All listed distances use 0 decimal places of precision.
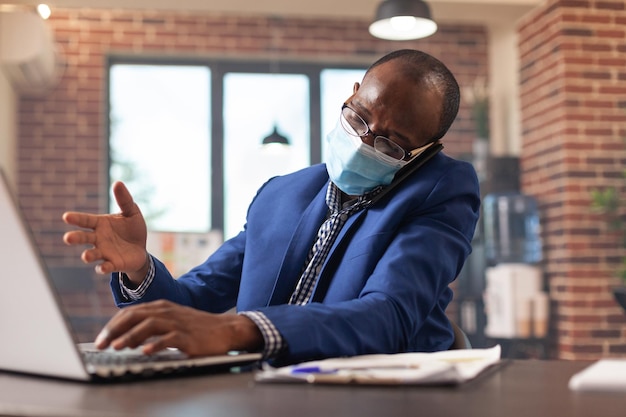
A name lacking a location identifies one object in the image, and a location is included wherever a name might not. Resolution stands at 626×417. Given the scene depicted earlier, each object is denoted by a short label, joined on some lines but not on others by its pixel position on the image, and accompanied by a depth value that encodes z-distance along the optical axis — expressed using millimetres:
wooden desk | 716
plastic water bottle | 6051
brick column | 5609
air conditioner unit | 5844
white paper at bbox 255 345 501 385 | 880
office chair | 1521
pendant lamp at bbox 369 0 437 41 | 4594
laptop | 834
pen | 924
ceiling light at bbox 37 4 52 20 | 5432
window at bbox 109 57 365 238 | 7371
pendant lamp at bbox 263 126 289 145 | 6434
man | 1284
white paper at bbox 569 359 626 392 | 852
